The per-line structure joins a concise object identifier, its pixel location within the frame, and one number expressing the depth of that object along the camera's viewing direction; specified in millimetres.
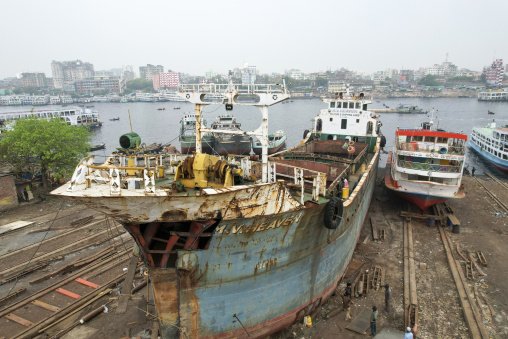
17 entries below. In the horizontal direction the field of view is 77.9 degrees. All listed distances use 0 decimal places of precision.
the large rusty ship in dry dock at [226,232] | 7207
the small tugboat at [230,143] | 36062
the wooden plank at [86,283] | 12279
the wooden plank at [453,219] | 17681
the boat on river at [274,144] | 39875
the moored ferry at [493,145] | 33094
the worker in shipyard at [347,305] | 10758
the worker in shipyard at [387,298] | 10969
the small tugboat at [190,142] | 38031
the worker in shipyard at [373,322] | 9992
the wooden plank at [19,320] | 10155
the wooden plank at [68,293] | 11617
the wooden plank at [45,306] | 10923
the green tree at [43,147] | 21328
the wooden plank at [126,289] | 10648
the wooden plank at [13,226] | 17031
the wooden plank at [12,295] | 11312
